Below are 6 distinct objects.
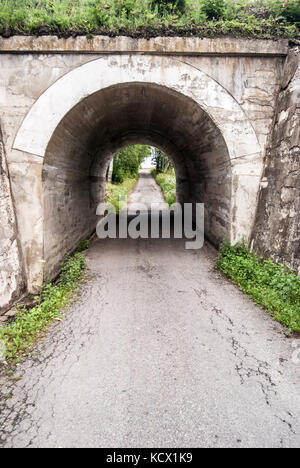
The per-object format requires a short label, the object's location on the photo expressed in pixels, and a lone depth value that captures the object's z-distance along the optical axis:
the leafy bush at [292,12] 4.59
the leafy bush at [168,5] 4.73
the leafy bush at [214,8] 4.63
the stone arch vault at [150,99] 4.02
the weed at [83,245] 6.44
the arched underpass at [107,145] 4.51
